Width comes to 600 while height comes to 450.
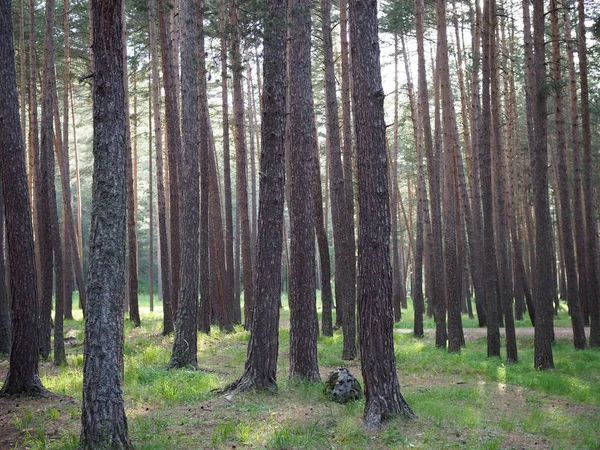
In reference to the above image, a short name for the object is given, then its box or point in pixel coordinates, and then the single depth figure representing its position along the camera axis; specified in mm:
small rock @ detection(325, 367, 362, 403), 9172
